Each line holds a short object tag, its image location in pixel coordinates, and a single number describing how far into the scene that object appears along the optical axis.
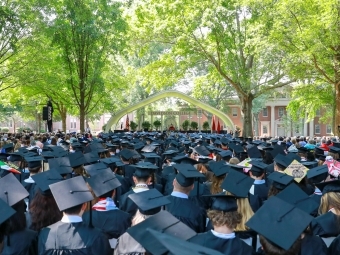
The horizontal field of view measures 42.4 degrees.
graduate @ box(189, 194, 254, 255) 3.41
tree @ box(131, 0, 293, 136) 21.03
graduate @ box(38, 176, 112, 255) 3.54
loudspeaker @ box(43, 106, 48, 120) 23.81
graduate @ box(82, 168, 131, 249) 4.47
